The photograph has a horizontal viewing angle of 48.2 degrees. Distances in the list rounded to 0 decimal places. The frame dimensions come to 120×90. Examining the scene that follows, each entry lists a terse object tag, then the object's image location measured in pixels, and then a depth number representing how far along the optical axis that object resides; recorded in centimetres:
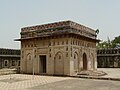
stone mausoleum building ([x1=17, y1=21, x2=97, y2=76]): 1392
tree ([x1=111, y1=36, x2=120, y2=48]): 3716
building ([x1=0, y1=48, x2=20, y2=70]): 2234
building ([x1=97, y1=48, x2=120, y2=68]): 2487
